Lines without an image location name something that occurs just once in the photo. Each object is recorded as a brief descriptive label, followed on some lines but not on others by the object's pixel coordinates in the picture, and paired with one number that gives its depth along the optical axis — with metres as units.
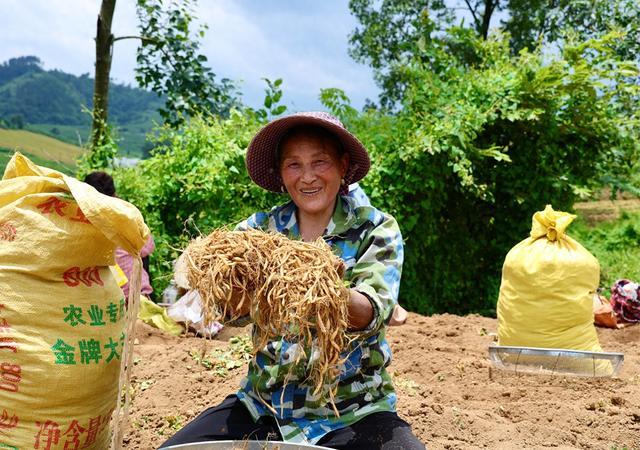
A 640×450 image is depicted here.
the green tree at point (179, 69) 8.71
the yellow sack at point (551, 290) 4.06
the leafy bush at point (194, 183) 5.79
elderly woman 1.99
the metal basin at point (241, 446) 1.76
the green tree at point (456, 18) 15.62
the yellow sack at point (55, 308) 1.92
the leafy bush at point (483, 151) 6.34
